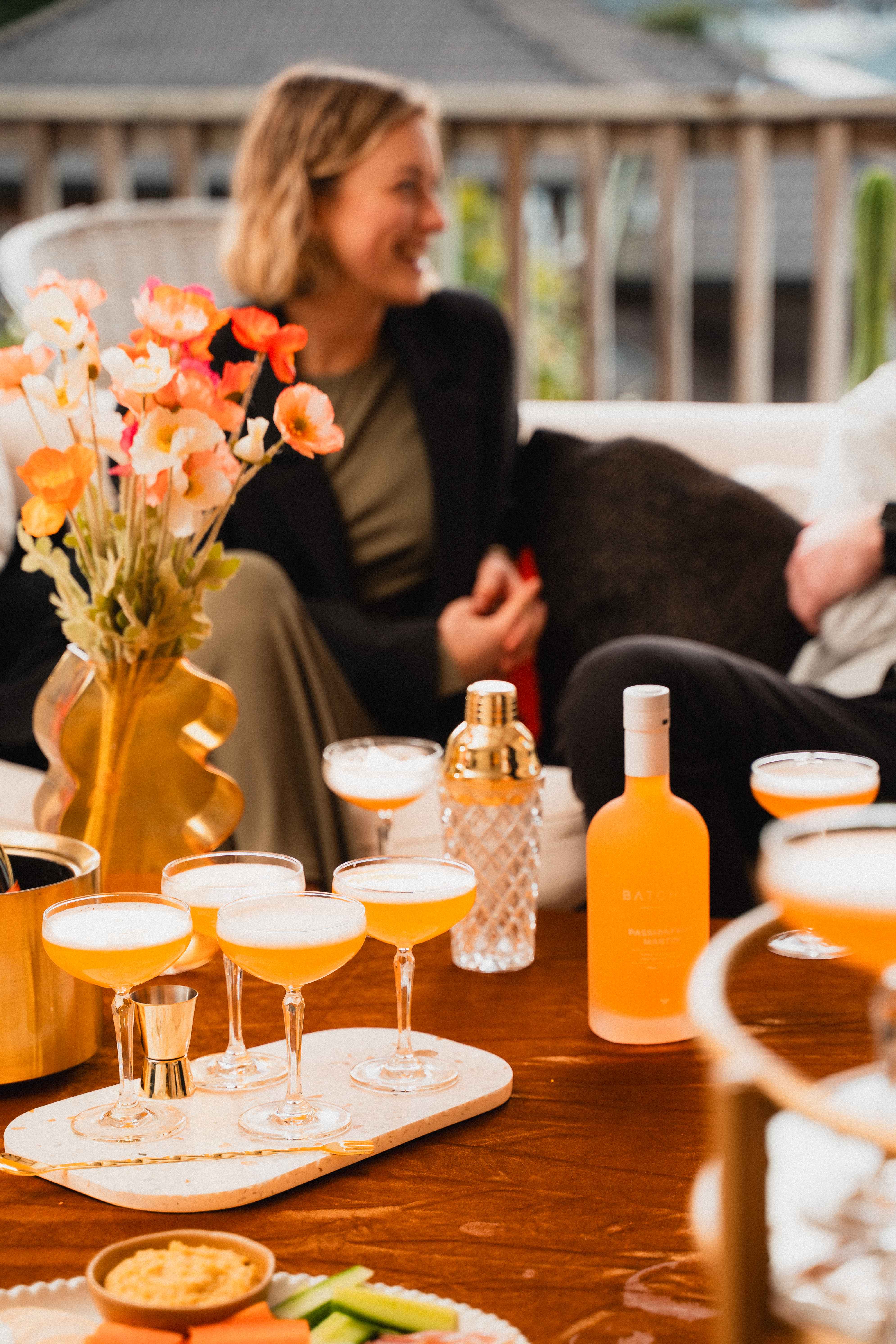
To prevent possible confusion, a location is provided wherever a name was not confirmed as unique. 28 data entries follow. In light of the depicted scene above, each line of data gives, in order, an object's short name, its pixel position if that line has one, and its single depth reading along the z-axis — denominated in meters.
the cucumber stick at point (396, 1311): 2.03
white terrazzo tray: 2.19
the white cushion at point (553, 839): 3.20
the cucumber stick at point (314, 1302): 2.04
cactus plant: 5.14
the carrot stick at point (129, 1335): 2.00
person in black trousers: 3.17
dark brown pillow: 3.49
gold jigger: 2.28
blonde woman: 3.51
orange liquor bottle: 2.38
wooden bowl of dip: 2.00
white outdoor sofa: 3.23
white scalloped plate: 2.06
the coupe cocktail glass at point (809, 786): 2.58
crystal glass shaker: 2.61
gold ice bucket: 2.33
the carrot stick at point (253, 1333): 1.99
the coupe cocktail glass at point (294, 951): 2.22
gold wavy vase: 2.55
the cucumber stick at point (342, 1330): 2.02
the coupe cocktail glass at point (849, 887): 1.66
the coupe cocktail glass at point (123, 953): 2.25
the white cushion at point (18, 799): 3.23
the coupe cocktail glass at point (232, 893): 2.35
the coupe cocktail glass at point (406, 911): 2.30
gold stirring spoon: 2.22
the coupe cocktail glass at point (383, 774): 2.71
